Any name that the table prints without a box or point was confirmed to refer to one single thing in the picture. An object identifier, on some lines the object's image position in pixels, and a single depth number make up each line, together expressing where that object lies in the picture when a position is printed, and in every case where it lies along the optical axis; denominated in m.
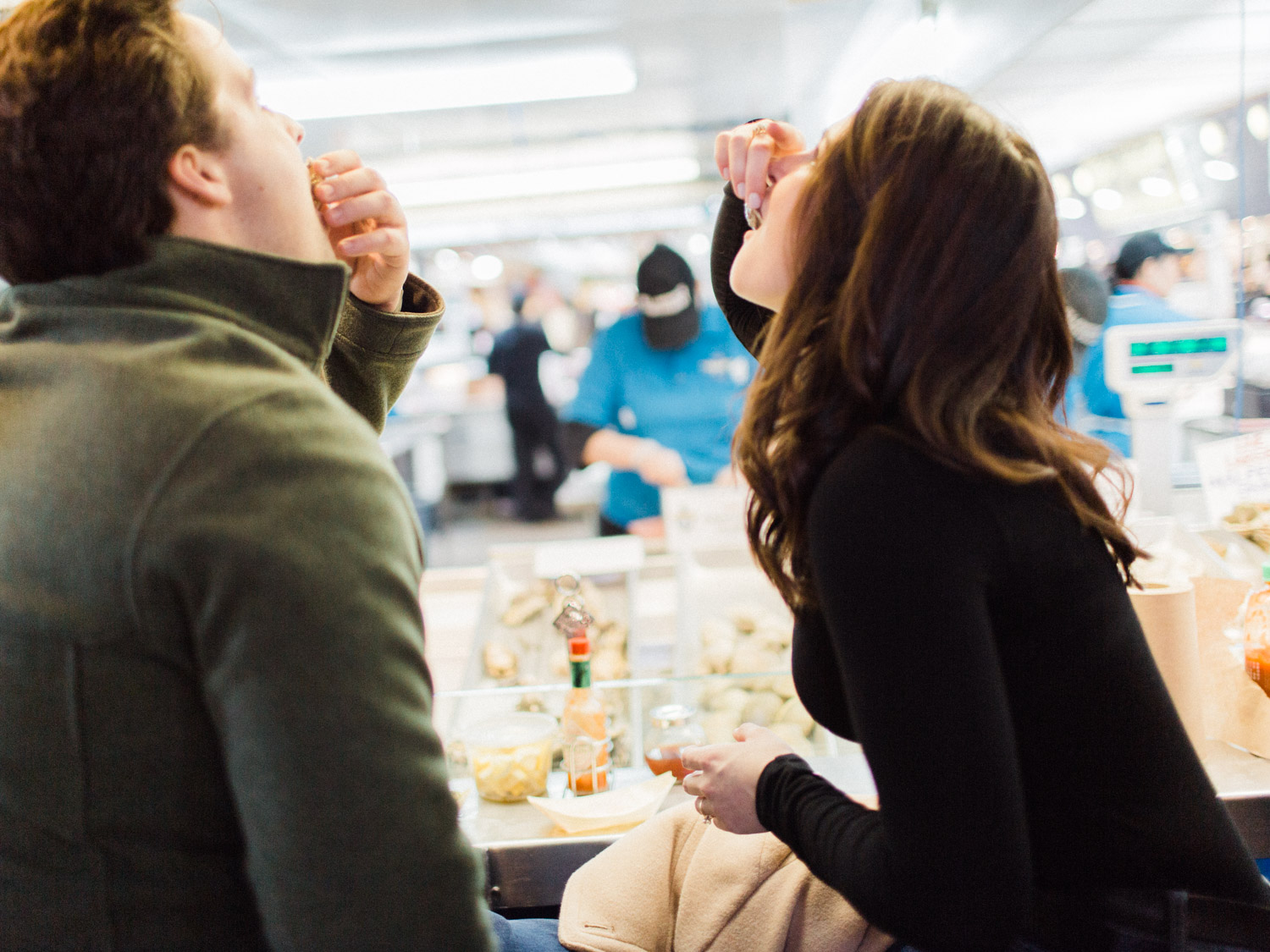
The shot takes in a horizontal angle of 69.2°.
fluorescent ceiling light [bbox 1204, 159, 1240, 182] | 3.51
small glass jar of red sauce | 1.61
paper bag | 1.58
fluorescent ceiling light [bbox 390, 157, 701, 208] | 7.35
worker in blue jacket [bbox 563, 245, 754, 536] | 3.34
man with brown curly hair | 0.66
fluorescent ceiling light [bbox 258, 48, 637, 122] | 4.05
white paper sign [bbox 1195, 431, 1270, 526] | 2.17
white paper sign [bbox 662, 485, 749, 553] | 2.58
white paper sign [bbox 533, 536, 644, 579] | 2.32
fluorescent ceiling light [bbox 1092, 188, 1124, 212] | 4.83
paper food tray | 1.45
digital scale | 2.31
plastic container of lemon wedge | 1.58
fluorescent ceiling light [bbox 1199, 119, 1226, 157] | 3.70
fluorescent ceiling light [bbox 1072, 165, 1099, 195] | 5.18
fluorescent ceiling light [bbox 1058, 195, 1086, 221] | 5.34
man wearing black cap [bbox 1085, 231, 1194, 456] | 3.42
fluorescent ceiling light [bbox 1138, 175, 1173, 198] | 4.18
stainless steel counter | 1.43
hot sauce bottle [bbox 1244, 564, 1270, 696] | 1.50
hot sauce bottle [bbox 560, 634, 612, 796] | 1.58
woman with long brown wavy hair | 0.80
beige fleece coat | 1.10
